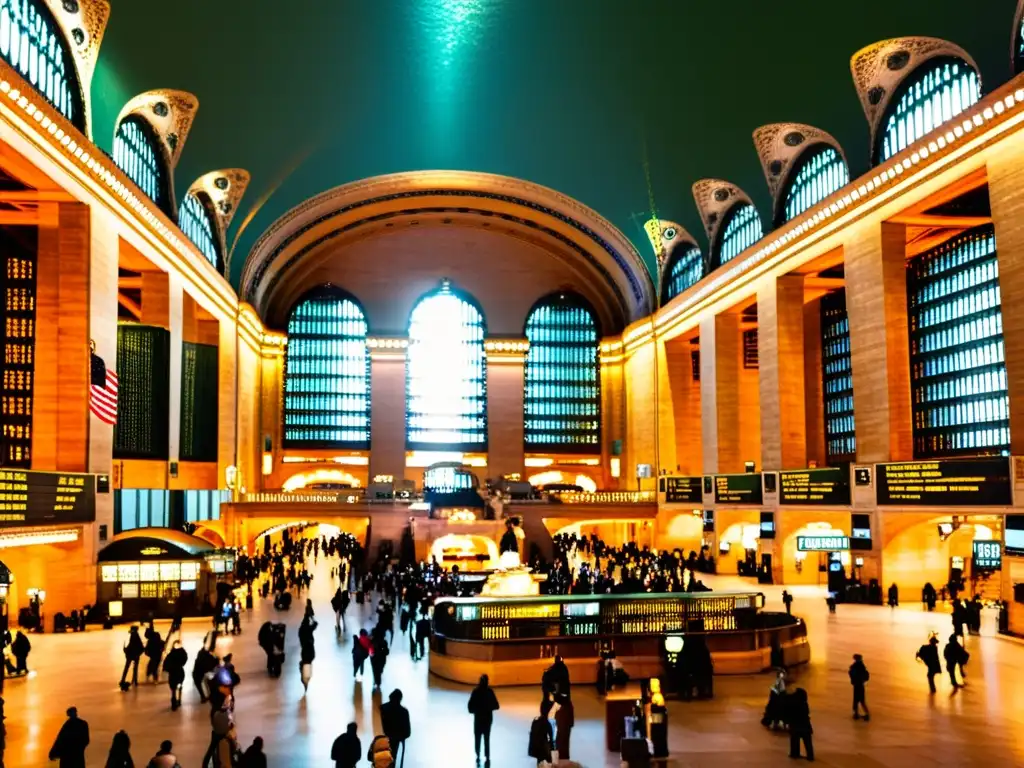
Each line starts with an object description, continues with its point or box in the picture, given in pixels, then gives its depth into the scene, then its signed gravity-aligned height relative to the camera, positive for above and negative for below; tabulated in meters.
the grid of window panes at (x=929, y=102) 24.00 +10.19
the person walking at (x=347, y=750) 8.67 -2.37
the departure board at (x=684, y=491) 39.41 -0.17
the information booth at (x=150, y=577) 22.58 -1.98
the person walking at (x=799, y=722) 10.60 -2.67
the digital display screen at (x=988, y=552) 25.89 -1.92
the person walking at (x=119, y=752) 8.60 -2.35
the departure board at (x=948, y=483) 21.33 +0.01
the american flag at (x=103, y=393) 22.39 +2.48
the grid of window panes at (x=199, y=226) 34.56 +10.32
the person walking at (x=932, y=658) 14.27 -2.66
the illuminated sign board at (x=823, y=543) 26.47 -1.63
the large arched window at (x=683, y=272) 42.13 +9.95
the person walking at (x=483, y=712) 10.41 -2.45
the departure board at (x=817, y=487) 27.83 -0.06
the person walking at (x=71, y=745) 9.20 -2.43
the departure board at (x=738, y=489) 33.69 -0.11
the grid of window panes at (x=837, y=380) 39.31 +4.42
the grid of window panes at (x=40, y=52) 20.41 +10.26
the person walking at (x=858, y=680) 12.51 -2.61
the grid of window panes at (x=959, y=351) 30.53 +4.53
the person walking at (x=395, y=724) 9.83 -2.42
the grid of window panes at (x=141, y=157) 27.56 +10.40
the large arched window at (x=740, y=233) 35.94 +9.98
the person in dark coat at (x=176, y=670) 13.21 -2.47
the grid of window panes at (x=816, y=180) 30.11 +10.13
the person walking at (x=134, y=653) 14.60 -2.46
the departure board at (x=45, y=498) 18.48 -0.04
